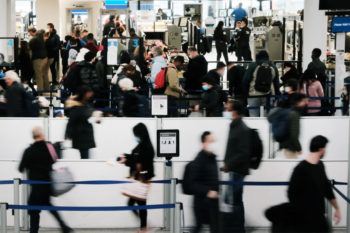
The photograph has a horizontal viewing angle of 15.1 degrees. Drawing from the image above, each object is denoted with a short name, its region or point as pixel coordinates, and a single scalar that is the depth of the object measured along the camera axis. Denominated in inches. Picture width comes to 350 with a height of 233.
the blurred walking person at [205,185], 542.4
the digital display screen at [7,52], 1389.8
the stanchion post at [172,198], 602.5
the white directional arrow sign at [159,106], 788.8
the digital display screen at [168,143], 622.6
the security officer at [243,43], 1650.1
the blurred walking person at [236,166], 592.6
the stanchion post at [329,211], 628.3
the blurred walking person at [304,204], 476.2
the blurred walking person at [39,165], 579.2
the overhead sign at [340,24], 1057.9
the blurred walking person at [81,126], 730.2
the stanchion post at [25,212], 649.6
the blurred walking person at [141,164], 602.5
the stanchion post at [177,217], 523.5
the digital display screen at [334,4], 914.0
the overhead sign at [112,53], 1190.4
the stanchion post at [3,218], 521.5
